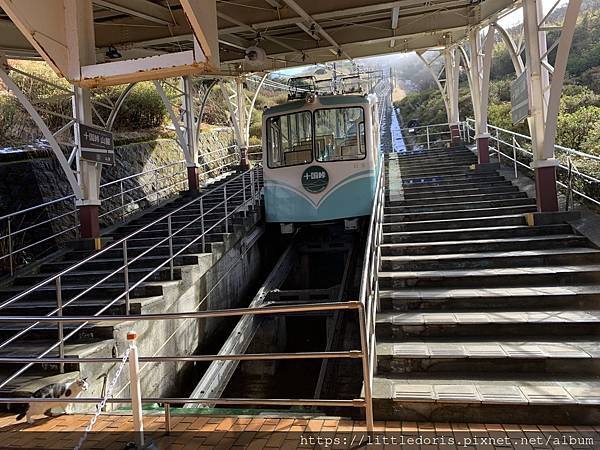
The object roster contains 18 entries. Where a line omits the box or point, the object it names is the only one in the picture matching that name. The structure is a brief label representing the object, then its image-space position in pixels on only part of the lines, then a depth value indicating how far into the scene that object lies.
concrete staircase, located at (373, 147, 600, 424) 3.85
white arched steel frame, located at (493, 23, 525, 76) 9.50
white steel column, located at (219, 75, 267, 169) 17.09
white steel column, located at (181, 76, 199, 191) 13.75
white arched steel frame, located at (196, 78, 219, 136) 14.30
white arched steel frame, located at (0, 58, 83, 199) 8.56
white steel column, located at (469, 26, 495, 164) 12.06
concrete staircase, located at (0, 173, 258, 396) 5.20
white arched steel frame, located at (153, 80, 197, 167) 12.53
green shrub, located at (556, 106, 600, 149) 12.45
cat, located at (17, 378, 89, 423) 4.02
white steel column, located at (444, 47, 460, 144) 15.81
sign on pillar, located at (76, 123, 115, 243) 8.81
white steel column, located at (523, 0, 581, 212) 7.88
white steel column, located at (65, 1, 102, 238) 8.91
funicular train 9.41
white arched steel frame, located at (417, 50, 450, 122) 16.30
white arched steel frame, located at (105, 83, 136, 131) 11.45
